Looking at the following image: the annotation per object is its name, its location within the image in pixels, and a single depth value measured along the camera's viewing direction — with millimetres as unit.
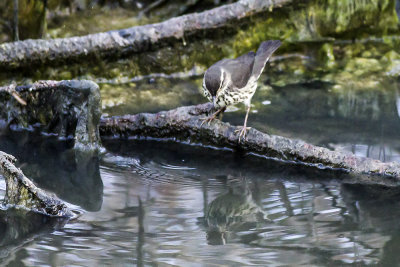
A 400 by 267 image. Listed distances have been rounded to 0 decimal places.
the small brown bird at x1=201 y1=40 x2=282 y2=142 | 9352
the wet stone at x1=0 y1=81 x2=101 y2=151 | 9711
